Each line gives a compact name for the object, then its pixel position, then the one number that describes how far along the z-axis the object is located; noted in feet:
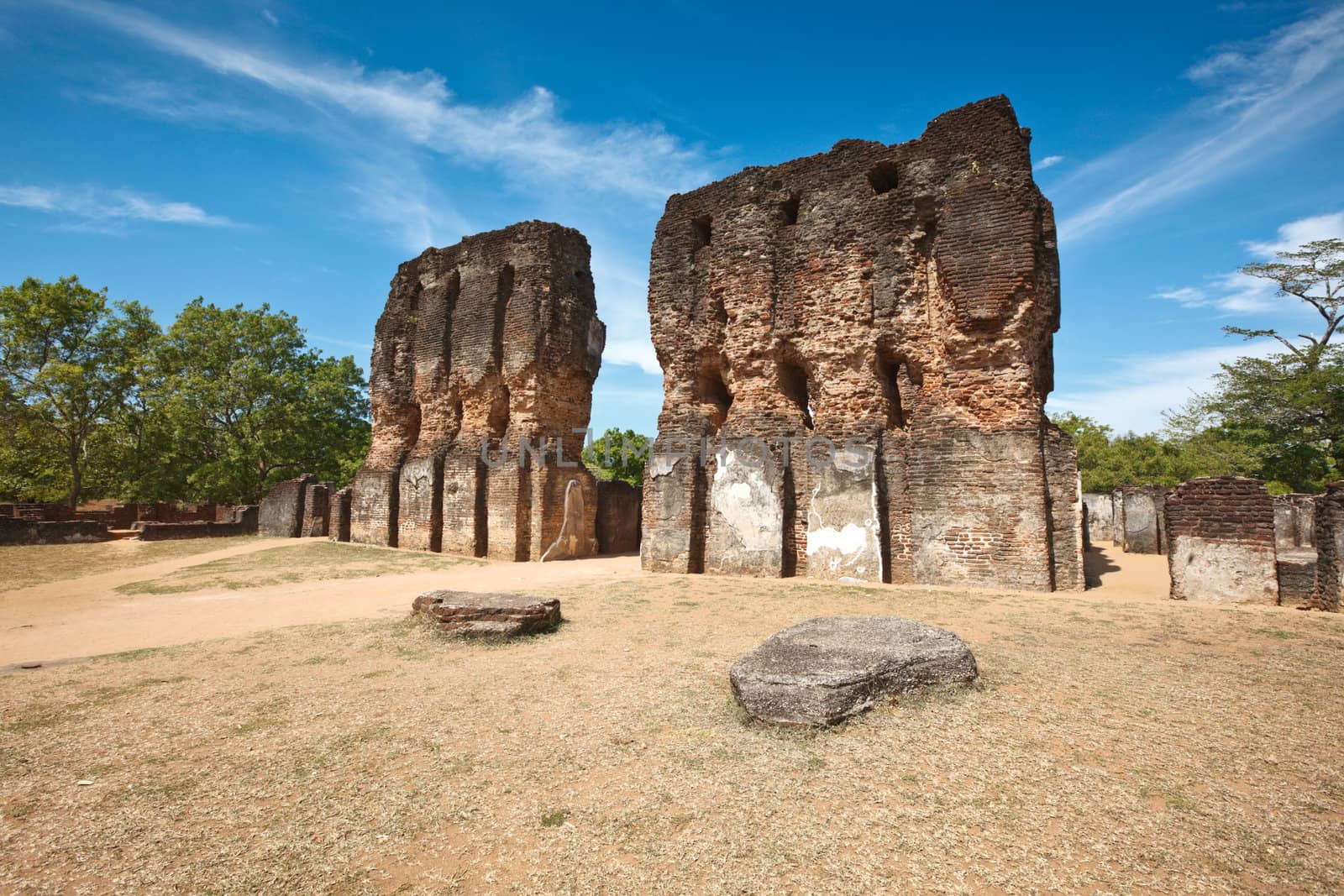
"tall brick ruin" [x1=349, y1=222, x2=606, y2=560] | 46.73
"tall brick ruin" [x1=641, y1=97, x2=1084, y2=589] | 30.35
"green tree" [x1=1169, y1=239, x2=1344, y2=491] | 62.39
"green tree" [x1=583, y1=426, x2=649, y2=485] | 81.76
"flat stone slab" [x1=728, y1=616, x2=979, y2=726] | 11.89
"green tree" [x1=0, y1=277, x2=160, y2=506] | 71.20
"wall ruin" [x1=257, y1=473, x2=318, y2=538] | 60.85
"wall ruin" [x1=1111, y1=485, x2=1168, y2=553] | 51.52
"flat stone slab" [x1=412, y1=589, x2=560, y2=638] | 19.45
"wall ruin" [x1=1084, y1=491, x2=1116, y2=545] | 65.05
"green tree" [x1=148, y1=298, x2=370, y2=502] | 77.20
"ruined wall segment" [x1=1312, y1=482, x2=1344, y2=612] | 23.31
